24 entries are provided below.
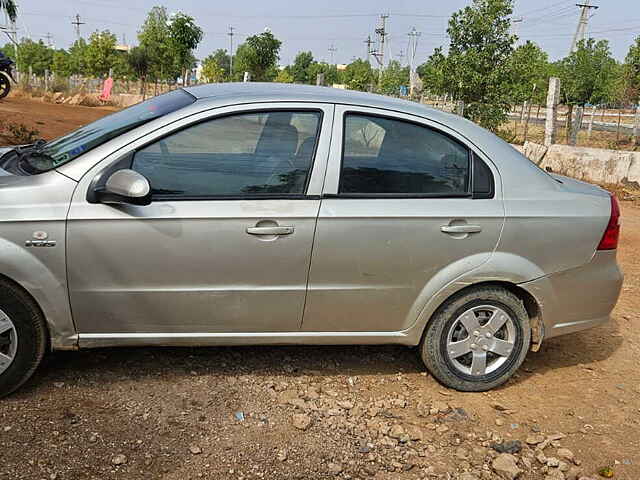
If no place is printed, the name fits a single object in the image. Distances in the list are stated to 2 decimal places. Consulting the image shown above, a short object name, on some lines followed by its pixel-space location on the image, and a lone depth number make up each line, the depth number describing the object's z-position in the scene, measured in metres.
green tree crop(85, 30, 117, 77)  51.38
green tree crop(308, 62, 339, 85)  76.90
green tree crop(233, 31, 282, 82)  41.19
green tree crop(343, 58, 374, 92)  52.95
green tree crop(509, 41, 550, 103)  17.97
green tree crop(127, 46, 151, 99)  45.24
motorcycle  18.16
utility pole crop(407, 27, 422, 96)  43.19
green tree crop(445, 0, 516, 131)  17.75
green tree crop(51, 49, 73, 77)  65.97
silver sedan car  3.45
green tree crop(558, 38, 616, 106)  30.91
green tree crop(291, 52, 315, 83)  80.19
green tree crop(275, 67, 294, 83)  60.67
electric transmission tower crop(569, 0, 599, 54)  57.94
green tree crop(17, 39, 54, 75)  69.25
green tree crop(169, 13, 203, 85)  37.22
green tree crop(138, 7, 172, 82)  43.31
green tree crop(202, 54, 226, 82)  50.56
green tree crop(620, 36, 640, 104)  24.41
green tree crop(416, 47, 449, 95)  18.38
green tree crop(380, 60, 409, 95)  41.99
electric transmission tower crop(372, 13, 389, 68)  71.64
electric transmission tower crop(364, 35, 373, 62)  92.09
